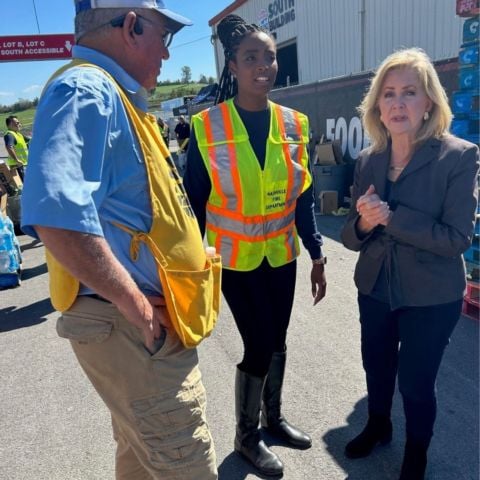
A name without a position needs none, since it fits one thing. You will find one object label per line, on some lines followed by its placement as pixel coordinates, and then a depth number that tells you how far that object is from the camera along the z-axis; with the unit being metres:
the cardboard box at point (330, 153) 8.30
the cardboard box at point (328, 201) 8.06
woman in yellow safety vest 2.26
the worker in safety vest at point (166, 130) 17.70
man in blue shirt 1.19
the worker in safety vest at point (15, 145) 9.08
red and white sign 17.53
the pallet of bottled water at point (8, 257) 5.50
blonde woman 2.00
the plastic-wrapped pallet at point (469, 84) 3.73
